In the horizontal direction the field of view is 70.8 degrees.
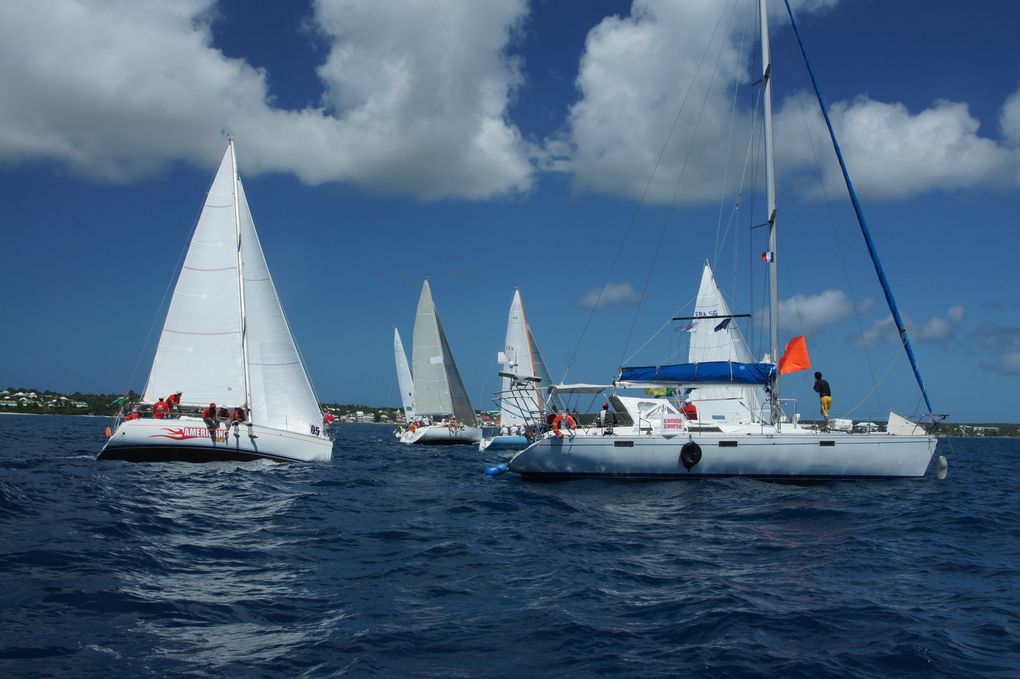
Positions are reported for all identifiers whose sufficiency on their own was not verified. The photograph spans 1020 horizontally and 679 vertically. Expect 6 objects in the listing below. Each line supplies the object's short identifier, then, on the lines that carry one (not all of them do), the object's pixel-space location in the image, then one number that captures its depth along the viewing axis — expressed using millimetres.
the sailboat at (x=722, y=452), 19266
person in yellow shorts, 20375
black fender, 19266
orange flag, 21094
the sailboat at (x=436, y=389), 48062
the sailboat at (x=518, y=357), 45312
